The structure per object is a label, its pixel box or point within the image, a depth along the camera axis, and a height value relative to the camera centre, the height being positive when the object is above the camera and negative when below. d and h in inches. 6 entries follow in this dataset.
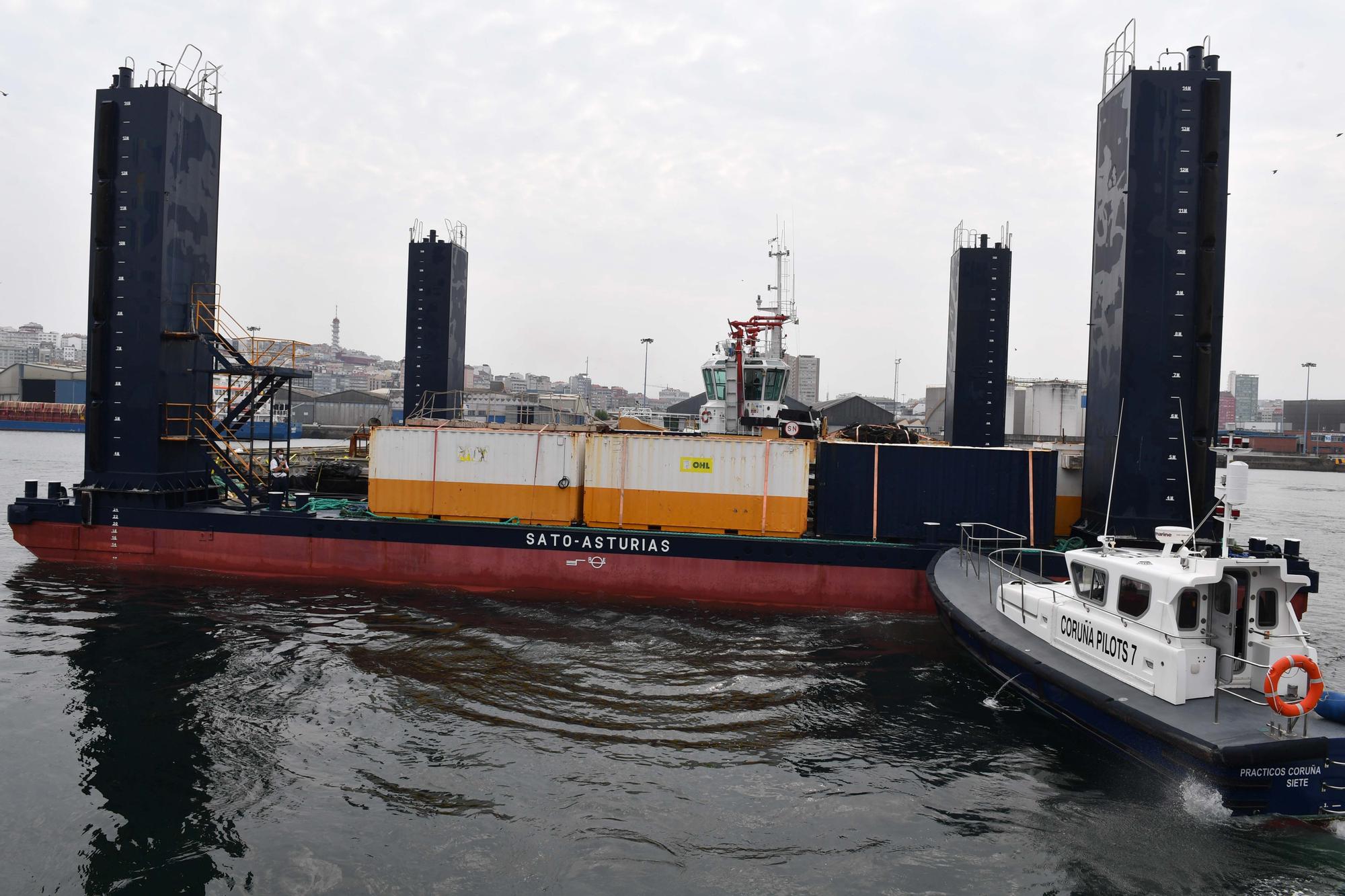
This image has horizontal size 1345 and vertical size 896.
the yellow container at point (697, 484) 754.2 -37.6
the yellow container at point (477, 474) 785.6 -36.9
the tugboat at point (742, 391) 933.8 +63.7
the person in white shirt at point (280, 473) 845.0 -49.8
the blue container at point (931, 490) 738.2 -34.4
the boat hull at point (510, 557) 727.7 -115.4
